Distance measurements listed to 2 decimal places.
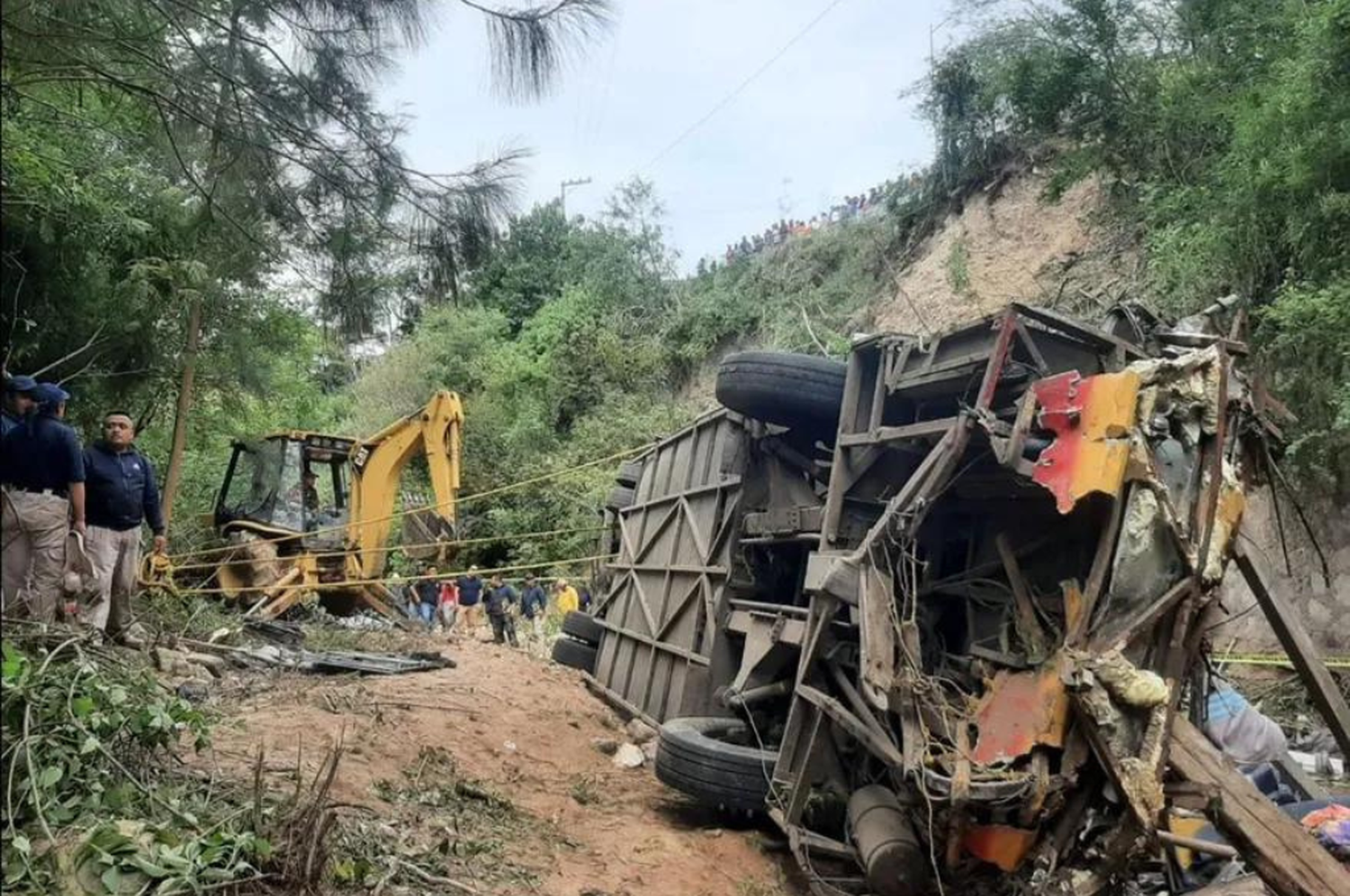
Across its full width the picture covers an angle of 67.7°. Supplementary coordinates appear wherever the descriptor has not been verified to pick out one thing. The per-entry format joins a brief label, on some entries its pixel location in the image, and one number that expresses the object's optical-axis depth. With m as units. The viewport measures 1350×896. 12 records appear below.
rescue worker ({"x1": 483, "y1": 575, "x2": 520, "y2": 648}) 15.73
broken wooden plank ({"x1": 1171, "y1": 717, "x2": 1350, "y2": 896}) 3.58
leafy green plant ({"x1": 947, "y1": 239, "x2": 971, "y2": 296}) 17.19
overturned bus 3.86
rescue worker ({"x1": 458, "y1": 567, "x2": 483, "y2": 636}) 17.16
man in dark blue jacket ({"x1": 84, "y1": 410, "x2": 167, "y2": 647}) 6.17
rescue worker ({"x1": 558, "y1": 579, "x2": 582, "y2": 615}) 17.02
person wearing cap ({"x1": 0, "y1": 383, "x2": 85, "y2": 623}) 5.40
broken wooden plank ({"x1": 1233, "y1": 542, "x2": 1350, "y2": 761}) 4.37
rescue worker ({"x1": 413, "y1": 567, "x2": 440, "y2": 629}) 17.53
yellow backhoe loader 11.94
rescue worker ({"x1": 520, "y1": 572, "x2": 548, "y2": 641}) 17.11
